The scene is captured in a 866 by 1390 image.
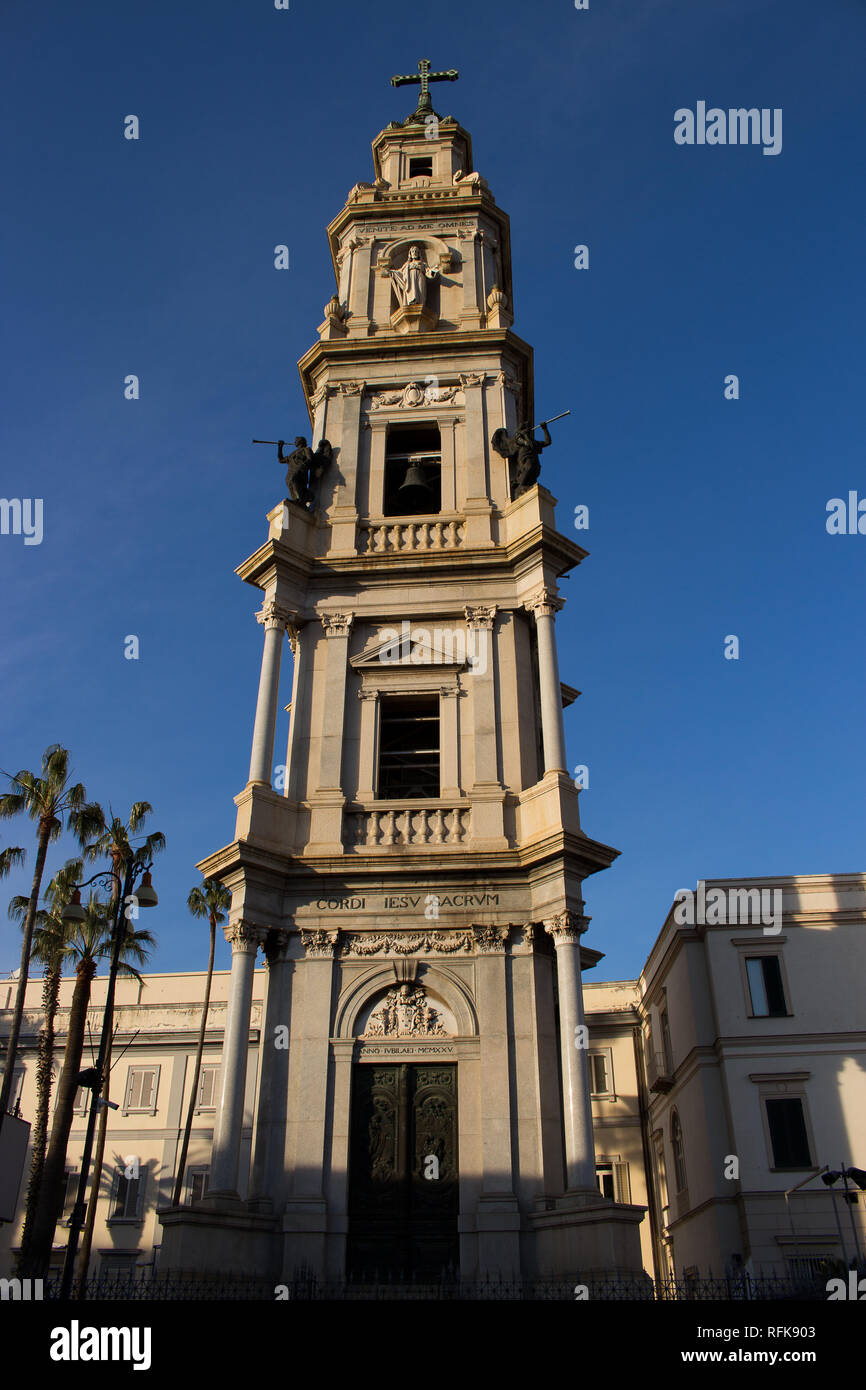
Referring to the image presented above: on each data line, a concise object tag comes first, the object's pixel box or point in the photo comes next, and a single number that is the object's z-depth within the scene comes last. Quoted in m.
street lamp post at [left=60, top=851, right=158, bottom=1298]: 19.14
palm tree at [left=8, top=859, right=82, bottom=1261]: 32.62
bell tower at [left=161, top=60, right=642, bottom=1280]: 17.86
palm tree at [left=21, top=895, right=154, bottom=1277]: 27.64
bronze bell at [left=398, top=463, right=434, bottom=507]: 25.69
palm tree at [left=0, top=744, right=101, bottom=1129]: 33.00
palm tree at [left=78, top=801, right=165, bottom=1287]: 33.72
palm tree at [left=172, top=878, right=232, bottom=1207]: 42.09
